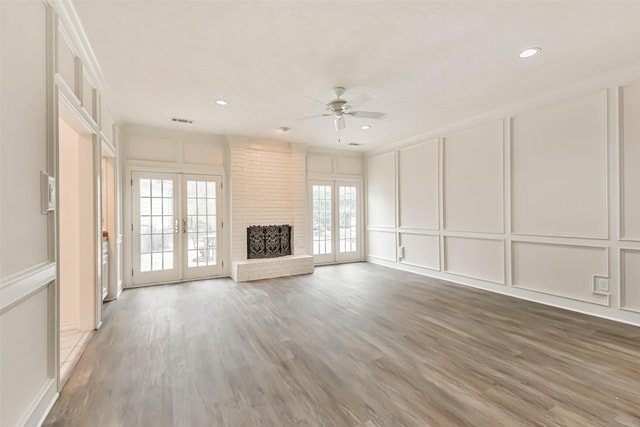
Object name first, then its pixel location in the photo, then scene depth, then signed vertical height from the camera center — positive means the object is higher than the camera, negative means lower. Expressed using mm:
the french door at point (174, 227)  5238 -240
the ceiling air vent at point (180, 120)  4821 +1584
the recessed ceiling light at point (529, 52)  2814 +1565
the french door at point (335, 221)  7094 -213
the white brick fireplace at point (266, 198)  5809 +330
